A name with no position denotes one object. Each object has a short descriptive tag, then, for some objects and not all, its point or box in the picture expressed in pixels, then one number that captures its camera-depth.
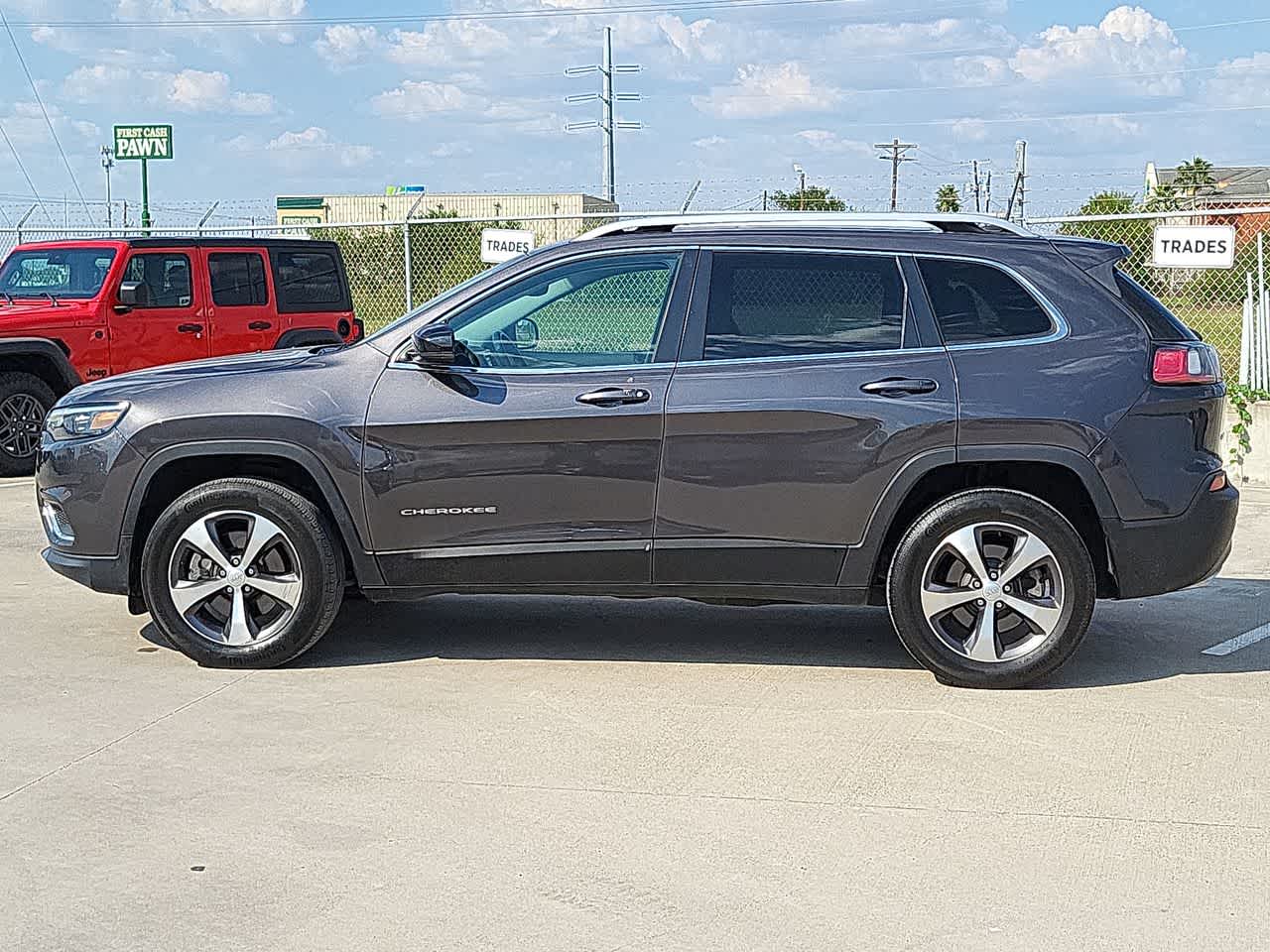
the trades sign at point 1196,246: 12.41
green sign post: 30.05
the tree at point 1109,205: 34.30
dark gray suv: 6.04
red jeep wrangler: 13.01
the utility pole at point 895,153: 70.18
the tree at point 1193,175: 59.53
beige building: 52.44
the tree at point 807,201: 28.00
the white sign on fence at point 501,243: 15.57
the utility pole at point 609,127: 50.88
